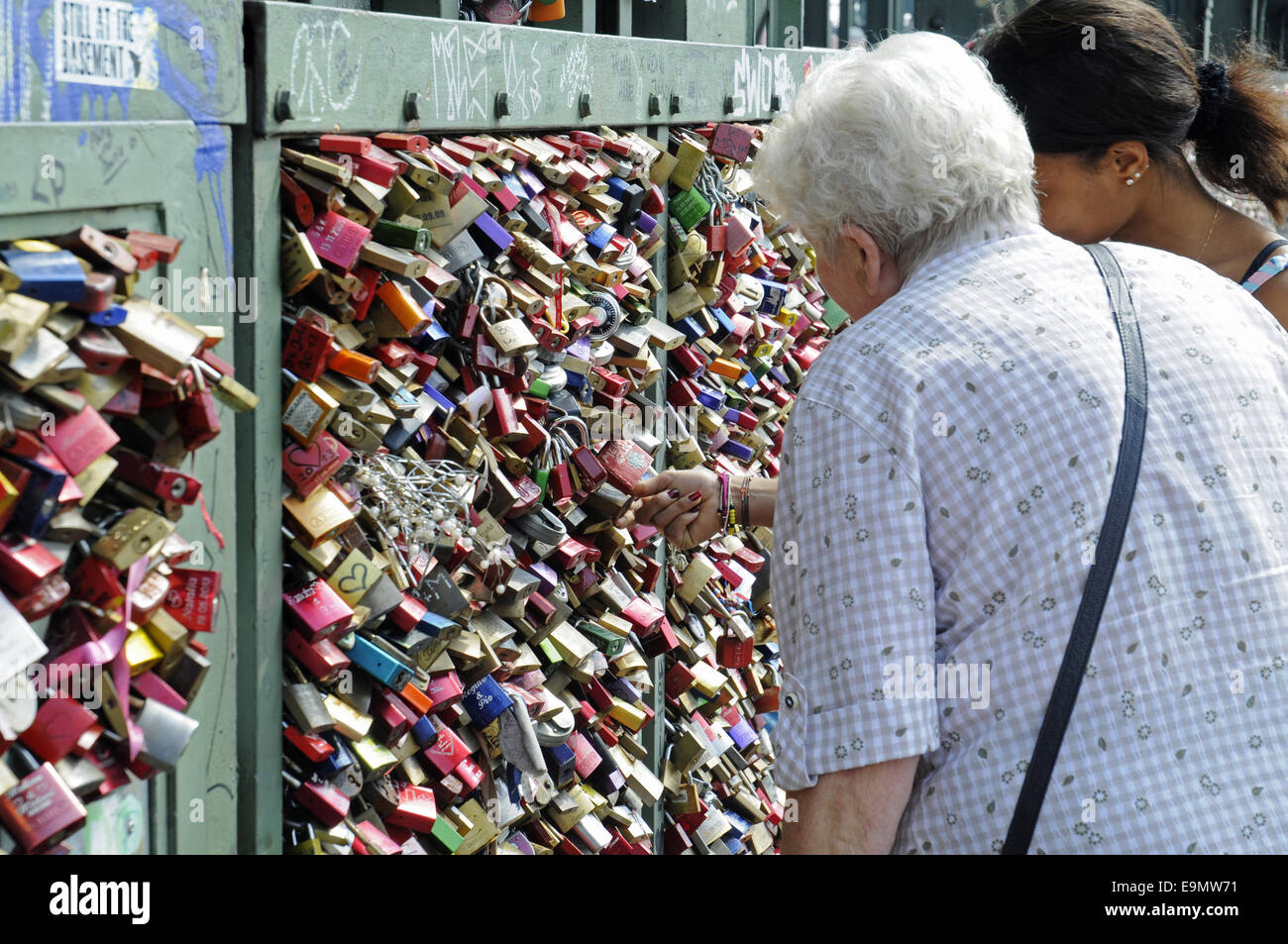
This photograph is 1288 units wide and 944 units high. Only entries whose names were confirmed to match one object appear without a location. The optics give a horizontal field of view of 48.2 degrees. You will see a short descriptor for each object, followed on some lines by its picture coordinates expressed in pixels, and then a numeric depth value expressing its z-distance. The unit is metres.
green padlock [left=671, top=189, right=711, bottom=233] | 3.46
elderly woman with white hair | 1.57
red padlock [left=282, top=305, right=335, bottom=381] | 2.01
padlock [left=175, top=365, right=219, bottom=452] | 1.62
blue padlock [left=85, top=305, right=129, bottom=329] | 1.47
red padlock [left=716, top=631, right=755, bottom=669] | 3.81
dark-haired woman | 2.49
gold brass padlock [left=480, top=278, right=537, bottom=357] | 2.45
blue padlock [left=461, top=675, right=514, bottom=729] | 2.46
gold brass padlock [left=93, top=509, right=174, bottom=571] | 1.53
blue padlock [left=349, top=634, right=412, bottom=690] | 2.16
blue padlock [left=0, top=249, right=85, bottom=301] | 1.39
